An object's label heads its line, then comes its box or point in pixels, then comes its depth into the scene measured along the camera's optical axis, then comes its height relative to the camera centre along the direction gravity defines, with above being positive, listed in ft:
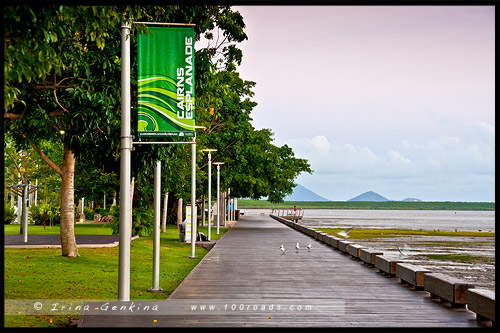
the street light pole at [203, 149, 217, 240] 101.86 +3.12
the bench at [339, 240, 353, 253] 79.67 -8.07
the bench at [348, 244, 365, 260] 71.18 -7.79
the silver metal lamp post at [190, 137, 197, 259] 74.33 -2.18
